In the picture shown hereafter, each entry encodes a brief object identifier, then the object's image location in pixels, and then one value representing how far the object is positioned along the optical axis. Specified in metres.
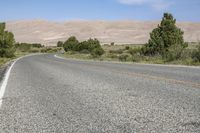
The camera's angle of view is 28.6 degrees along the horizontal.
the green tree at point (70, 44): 105.00
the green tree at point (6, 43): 68.81
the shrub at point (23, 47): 135.09
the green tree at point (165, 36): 40.38
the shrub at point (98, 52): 60.31
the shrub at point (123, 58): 40.62
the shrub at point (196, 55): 29.47
